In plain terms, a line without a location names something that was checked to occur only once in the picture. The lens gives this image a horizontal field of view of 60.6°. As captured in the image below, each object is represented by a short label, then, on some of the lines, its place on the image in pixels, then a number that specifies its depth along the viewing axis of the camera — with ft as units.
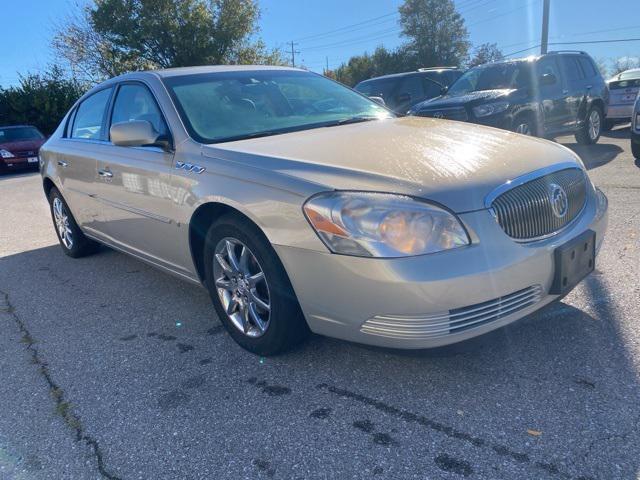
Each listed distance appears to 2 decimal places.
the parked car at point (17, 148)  52.80
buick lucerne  7.50
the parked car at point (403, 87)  35.61
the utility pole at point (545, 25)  77.20
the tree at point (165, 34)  82.48
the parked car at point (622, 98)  40.11
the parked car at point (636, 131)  24.90
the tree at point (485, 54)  162.39
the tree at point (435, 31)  152.35
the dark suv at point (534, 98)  26.81
